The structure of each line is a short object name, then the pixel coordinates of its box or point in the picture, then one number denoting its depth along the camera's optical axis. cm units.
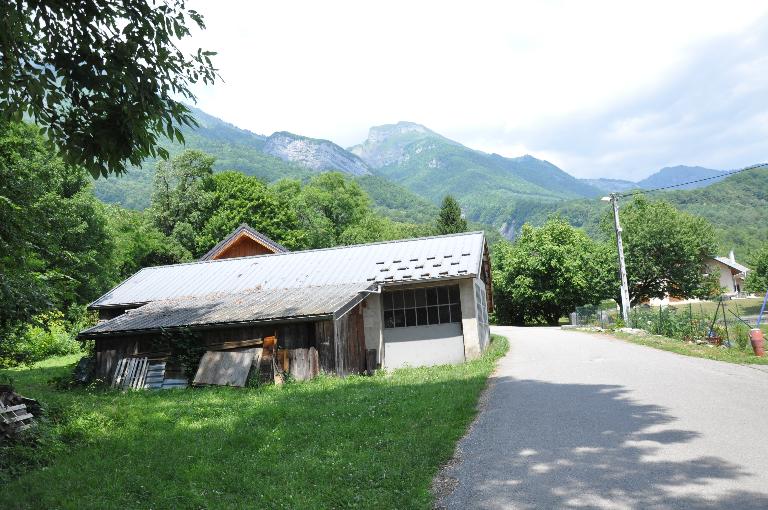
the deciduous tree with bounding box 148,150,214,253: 4753
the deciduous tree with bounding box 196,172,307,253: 4718
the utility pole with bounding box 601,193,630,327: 2917
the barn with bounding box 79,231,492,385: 1592
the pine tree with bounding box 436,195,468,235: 5800
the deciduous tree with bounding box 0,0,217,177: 684
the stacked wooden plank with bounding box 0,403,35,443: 859
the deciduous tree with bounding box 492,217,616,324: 4944
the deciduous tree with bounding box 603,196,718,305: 5188
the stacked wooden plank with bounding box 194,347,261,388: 1528
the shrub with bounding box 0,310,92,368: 2204
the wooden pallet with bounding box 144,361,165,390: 1606
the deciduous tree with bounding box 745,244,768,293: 6688
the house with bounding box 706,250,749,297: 9380
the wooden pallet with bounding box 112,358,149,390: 1620
